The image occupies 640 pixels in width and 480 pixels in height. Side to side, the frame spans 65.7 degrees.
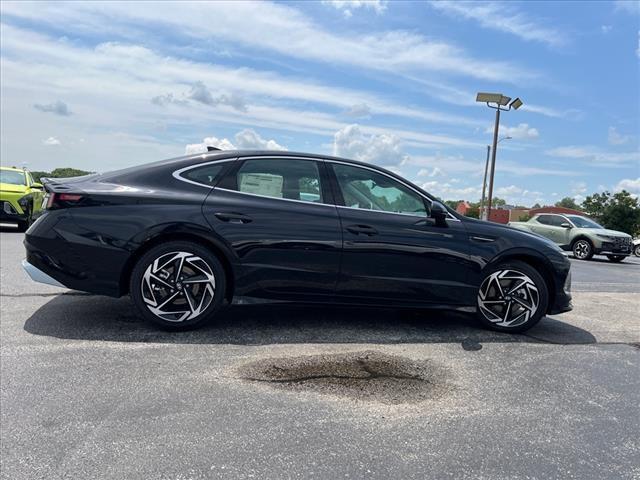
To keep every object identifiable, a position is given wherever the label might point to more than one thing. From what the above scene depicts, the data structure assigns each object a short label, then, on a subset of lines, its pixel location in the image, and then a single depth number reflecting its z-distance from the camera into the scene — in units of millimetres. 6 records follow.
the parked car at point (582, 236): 15172
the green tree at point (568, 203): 129875
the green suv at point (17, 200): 11445
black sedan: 3861
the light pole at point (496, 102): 28023
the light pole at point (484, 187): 33325
